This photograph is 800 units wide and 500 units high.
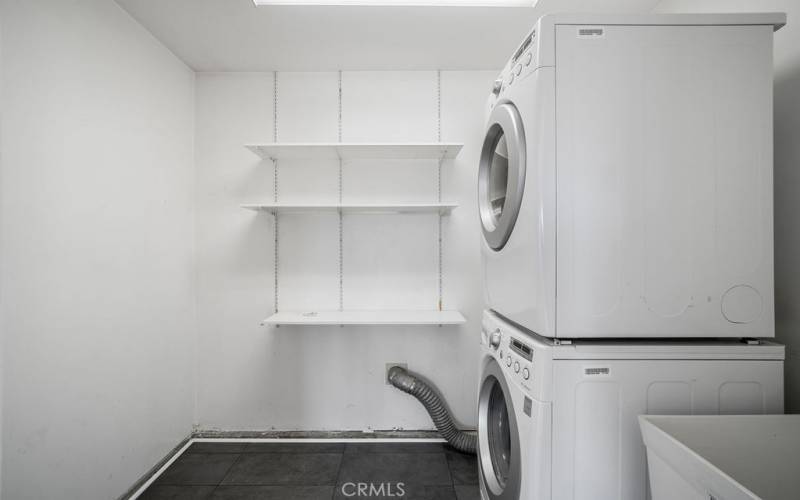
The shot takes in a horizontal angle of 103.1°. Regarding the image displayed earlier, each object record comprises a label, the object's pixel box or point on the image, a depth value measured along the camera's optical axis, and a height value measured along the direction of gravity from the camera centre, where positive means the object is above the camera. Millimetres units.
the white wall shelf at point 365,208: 1807 +250
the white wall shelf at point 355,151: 1781 +593
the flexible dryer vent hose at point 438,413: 1901 -992
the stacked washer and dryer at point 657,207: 920 +120
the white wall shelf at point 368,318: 1803 -407
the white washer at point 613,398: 897 -433
